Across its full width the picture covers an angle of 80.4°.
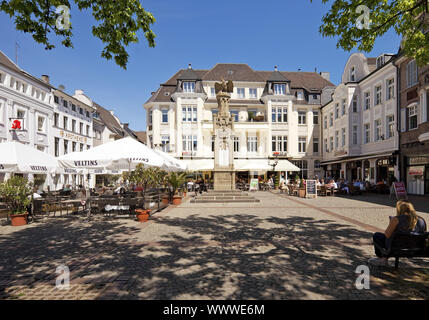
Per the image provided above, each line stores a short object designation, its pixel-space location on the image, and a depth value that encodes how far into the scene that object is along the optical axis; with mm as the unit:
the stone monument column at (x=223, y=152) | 17016
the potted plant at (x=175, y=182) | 14758
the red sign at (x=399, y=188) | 13820
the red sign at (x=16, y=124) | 21223
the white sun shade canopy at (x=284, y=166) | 28361
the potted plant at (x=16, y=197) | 8961
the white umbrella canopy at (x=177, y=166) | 11922
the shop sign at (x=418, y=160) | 18950
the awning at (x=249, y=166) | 26022
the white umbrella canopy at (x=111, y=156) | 8945
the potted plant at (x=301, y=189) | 19039
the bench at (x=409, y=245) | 4340
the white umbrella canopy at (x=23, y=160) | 9211
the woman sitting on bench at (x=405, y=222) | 4414
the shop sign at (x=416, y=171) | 19497
